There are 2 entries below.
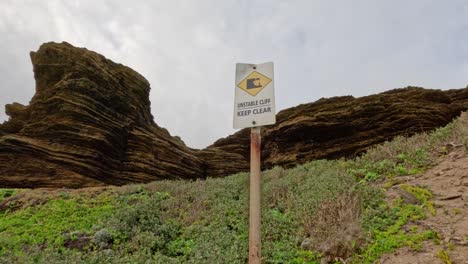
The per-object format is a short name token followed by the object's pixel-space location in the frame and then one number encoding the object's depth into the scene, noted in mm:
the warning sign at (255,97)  3193
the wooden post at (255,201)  3029
